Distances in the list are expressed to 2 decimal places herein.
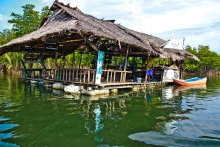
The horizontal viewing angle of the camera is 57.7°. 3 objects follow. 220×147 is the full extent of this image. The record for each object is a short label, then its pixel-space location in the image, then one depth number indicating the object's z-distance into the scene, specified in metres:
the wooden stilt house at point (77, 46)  9.67
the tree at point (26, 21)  26.19
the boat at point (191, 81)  16.62
